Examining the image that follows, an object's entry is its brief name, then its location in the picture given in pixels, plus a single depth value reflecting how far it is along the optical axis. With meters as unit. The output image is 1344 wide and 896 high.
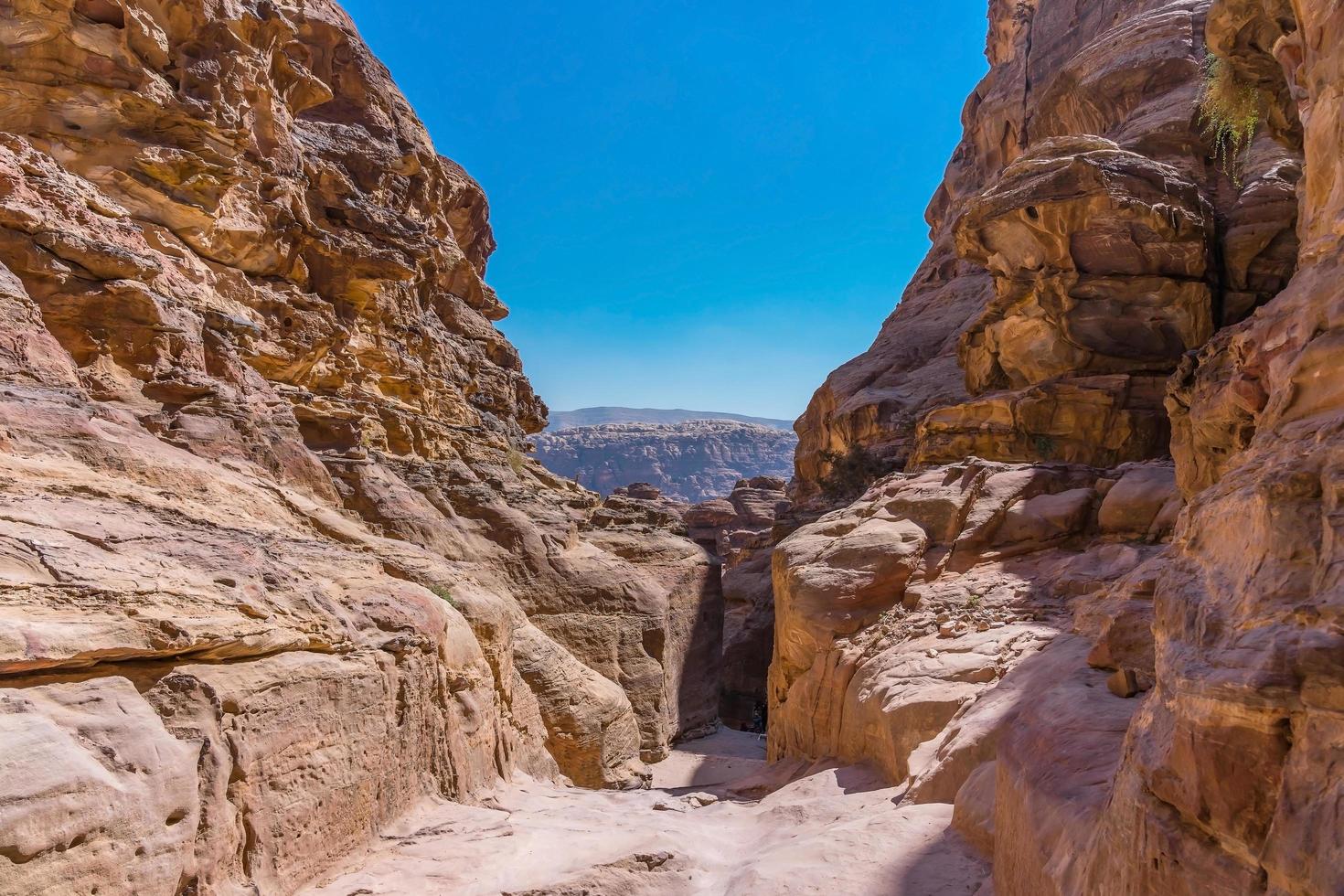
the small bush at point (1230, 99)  10.44
